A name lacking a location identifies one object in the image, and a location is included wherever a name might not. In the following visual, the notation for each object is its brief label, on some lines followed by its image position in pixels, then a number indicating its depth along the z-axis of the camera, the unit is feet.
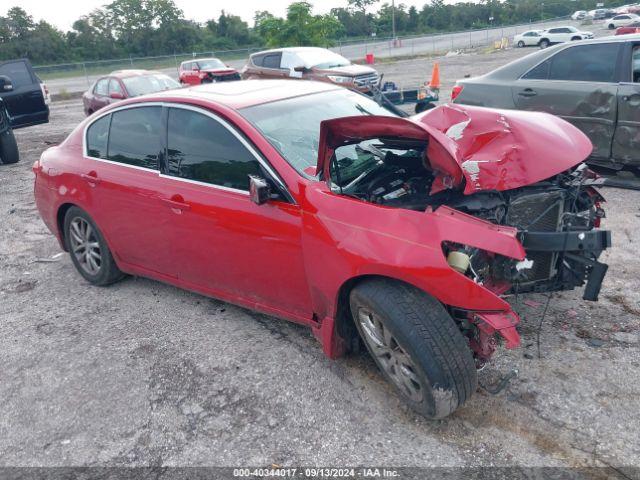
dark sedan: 19.45
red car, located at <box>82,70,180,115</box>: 44.32
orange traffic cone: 42.68
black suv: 34.04
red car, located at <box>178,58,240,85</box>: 63.87
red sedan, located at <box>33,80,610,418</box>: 9.17
